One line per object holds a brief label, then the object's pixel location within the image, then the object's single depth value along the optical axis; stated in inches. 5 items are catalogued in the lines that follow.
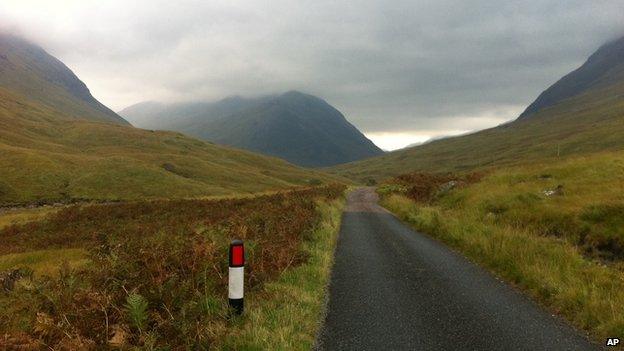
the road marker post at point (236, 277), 286.0
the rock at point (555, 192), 956.4
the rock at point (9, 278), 528.4
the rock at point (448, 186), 1475.5
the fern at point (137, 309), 248.1
